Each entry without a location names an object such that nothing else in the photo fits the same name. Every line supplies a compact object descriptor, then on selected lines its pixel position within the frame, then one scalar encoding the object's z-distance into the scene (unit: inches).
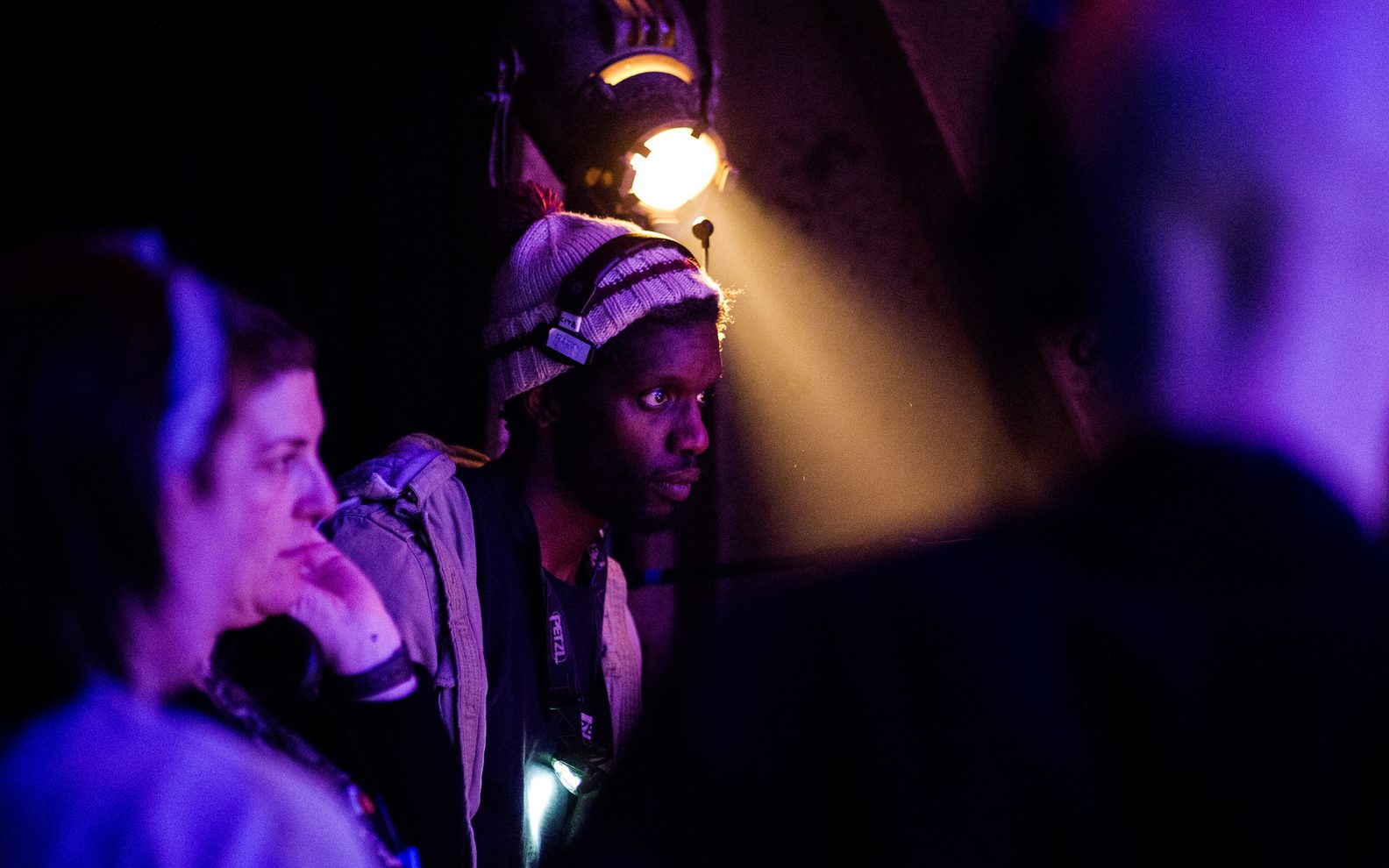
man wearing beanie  119.9
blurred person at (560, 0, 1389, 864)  72.6
